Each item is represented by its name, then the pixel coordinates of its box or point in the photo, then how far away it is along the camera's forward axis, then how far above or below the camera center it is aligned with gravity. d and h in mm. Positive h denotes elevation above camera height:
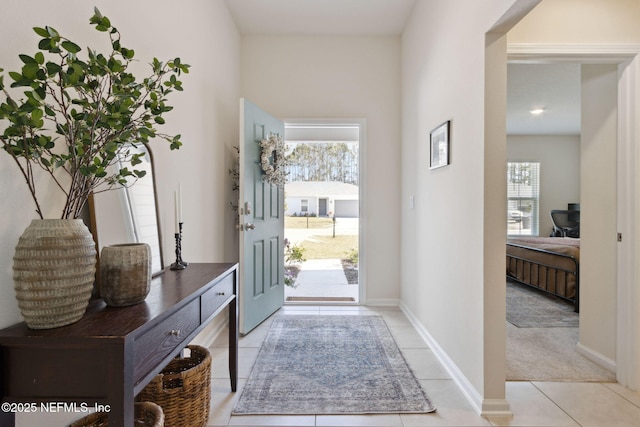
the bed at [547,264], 3658 -631
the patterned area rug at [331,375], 1831 -1048
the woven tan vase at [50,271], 823 -155
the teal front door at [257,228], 2828 -161
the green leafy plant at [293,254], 5621 -715
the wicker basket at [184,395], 1432 -819
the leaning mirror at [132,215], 1258 -18
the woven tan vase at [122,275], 1051 -205
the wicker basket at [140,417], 1156 -739
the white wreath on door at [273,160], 3092 +492
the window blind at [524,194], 7984 +456
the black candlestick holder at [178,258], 1770 -256
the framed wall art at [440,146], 2271 +485
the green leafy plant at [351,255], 6988 -938
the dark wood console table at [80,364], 814 -383
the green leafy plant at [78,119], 776 +249
